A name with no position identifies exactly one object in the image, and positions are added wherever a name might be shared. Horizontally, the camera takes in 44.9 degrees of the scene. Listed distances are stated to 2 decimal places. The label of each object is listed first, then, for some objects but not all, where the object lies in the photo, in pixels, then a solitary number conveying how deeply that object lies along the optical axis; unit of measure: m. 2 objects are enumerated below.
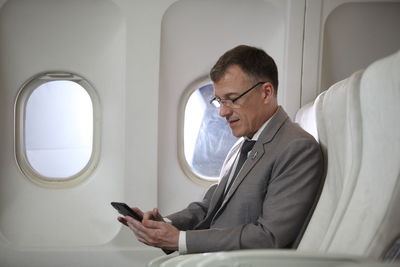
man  1.71
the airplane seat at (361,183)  1.14
